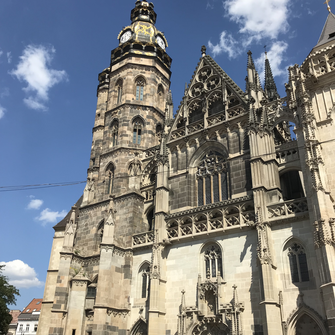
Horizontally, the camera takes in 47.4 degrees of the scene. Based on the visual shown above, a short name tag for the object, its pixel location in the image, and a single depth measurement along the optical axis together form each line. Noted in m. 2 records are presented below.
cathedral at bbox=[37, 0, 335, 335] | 18.62
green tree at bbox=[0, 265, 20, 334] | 27.00
